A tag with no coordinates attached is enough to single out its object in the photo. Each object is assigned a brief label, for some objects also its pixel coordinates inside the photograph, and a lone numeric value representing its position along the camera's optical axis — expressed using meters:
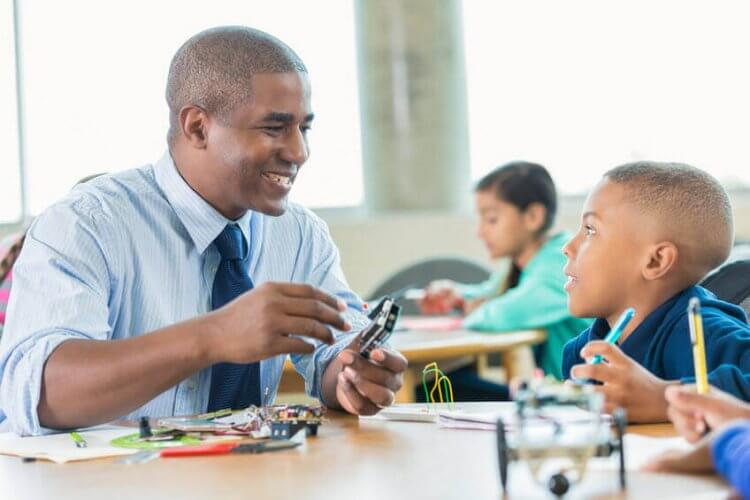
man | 1.83
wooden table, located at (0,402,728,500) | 1.55
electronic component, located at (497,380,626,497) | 1.48
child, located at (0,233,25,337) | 2.91
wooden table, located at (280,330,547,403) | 2.92
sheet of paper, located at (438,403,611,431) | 1.81
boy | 1.96
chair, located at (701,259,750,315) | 2.13
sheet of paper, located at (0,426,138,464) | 1.76
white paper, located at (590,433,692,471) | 1.61
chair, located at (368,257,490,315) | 3.97
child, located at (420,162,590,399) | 3.59
